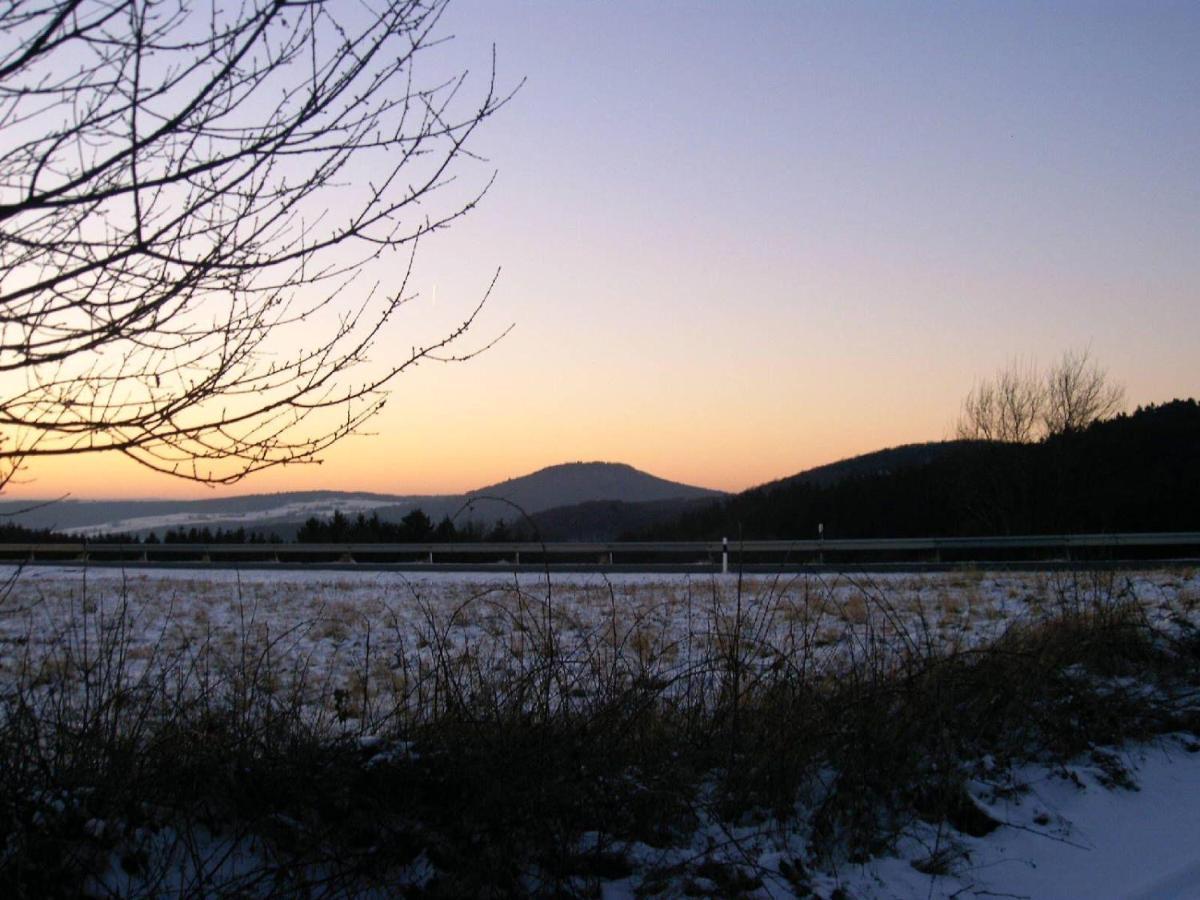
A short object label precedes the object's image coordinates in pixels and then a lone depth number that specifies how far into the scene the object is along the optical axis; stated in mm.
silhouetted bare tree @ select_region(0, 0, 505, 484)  2994
